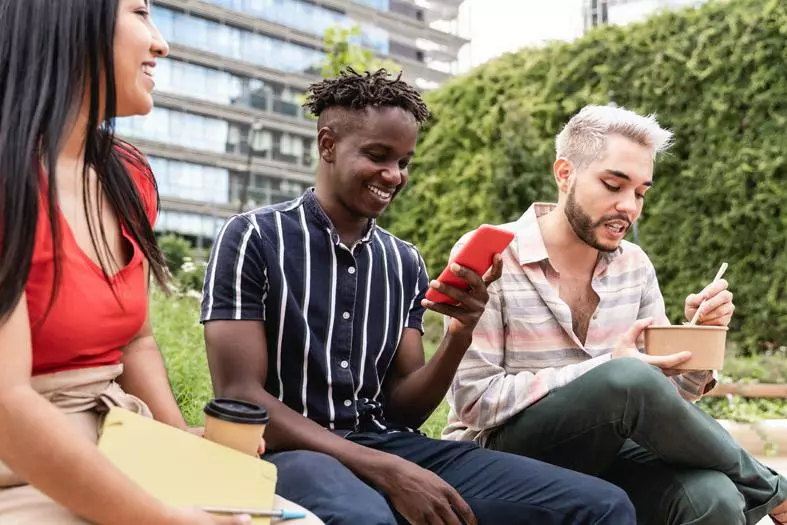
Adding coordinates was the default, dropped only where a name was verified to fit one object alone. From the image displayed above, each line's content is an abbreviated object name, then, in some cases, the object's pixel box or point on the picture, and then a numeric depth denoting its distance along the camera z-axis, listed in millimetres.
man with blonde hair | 2244
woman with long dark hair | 1335
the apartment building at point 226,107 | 38281
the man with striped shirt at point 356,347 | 1993
